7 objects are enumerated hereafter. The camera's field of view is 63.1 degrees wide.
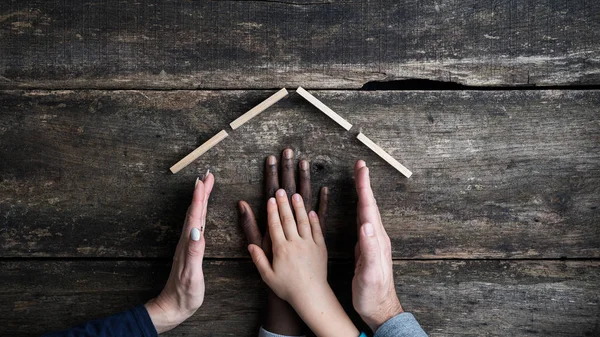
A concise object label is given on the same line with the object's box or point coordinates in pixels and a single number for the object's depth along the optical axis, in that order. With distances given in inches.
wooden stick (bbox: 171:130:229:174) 40.2
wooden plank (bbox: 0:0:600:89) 40.5
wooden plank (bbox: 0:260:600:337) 42.1
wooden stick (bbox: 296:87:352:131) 39.8
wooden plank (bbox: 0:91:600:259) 41.1
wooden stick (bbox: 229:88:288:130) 39.8
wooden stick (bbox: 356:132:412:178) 40.4
